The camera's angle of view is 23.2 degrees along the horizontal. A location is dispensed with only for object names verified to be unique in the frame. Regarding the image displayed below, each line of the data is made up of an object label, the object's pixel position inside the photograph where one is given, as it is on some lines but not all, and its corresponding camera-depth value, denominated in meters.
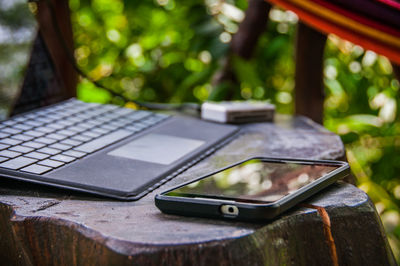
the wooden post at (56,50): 1.12
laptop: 0.79
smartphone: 0.71
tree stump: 0.69
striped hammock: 0.95
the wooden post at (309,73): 1.20
